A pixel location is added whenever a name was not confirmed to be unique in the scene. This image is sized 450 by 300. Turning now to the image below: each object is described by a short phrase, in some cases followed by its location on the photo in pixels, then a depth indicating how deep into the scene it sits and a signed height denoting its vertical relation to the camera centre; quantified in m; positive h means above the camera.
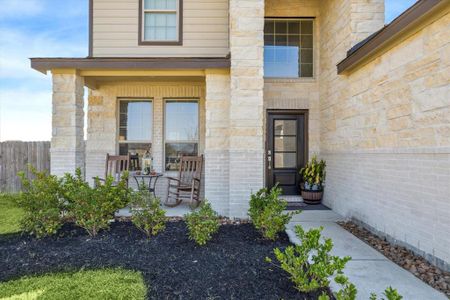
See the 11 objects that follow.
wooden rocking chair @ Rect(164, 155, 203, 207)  6.33 -0.75
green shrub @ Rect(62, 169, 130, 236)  4.11 -0.76
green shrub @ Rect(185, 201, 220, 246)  3.71 -0.95
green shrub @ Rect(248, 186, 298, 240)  3.96 -0.87
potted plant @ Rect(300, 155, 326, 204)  6.54 -0.72
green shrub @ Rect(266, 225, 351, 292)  2.32 -0.90
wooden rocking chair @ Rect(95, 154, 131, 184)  6.41 -0.38
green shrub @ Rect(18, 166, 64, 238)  4.13 -0.83
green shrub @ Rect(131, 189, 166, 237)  4.07 -0.87
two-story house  3.43 +0.87
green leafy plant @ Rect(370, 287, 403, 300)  1.67 -0.80
